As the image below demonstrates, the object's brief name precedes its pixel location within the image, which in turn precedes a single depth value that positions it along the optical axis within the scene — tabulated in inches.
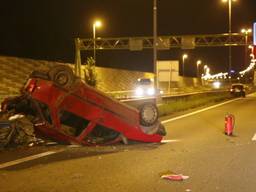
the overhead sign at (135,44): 2474.2
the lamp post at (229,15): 2231.3
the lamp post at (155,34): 1245.3
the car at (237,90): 2295.8
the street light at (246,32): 2523.6
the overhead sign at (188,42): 2459.4
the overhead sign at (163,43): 2439.7
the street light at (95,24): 2223.5
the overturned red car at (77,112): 502.9
